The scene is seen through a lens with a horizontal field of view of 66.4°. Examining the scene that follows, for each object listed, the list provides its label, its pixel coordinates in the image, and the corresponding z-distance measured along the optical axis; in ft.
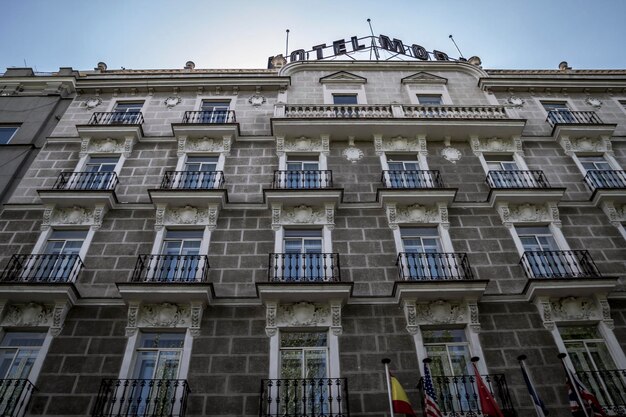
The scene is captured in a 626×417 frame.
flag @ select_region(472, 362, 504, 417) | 37.75
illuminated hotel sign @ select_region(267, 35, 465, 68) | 84.48
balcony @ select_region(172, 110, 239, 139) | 65.72
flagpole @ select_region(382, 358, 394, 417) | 38.45
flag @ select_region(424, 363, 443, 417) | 37.50
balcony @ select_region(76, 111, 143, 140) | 65.77
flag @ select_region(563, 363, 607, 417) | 38.45
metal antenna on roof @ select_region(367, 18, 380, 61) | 85.04
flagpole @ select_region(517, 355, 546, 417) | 38.86
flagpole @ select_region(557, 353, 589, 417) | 37.68
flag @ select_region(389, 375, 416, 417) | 37.99
